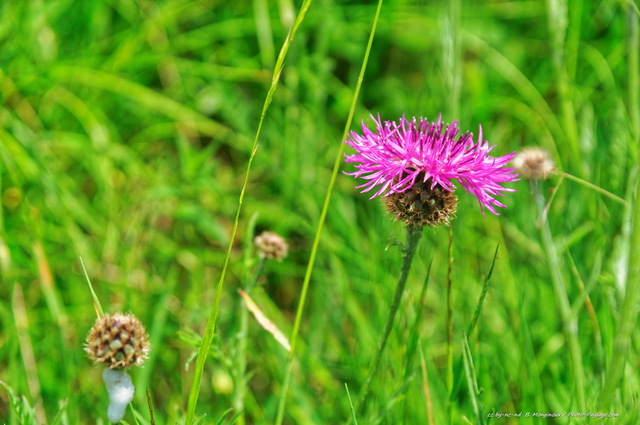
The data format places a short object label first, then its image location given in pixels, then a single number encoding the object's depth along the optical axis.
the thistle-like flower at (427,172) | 1.14
